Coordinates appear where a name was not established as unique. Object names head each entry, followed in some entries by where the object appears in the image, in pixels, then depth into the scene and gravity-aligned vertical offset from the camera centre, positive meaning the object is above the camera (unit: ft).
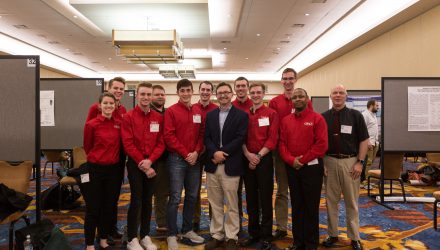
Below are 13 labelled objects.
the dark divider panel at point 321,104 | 24.47 +1.35
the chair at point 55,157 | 17.95 -2.17
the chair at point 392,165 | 14.76 -2.00
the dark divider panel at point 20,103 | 9.50 +0.47
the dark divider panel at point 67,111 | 14.49 +0.35
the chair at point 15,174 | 9.46 -1.65
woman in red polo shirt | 9.30 -1.28
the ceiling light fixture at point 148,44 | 26.84 +6.60
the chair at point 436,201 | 11.18 -2.79
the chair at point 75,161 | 13.27 -1.80
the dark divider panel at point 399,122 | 13.74 +0.02
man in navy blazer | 9.72 -1.26
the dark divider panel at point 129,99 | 21.76 +1.41
